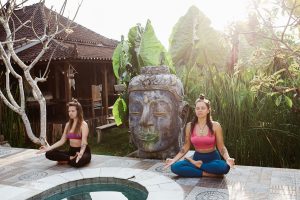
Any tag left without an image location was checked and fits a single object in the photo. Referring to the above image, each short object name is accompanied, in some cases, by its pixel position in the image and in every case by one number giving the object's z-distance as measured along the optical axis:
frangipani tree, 7.07
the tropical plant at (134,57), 7.65
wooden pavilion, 11.01
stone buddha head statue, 5.75
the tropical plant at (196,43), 8.80
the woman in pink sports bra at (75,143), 5.60
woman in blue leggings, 4.67
